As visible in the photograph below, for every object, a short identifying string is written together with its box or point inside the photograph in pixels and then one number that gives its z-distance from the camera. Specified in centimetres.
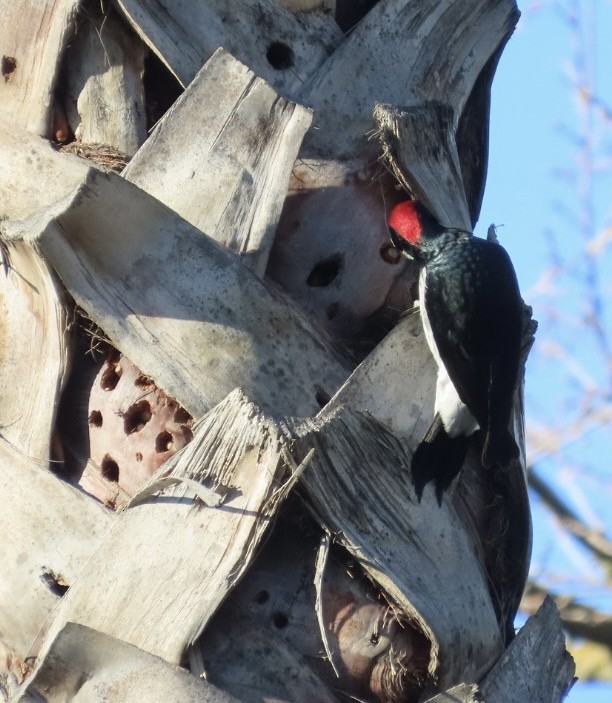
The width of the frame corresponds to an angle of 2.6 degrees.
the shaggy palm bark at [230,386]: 848
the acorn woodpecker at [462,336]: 859
